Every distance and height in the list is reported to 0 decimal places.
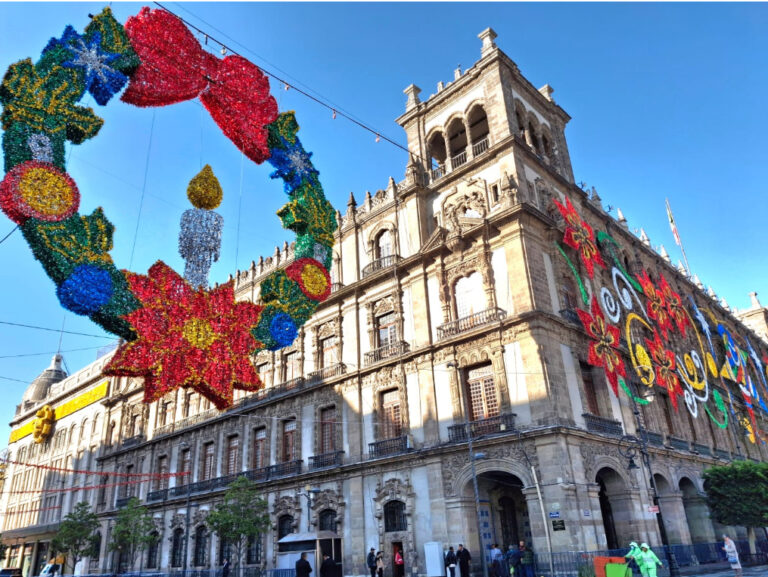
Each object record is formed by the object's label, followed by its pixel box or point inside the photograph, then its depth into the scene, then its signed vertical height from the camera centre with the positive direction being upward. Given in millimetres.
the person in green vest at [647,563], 16453 -952
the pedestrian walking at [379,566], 21891 -793
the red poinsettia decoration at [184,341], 11836 +4212
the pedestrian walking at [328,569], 14641 -525
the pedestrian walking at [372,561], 22027 -625
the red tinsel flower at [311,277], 15320 +6677
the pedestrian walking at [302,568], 16969 -550
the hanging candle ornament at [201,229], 13094 +6828
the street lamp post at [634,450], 23739 +2907
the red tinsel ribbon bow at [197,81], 13227 +10640
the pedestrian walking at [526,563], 20141 -933
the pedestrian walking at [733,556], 19141 -1059
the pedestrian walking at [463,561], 20031 -740
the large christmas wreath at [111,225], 10953 +6364
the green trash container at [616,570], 16953 -1116
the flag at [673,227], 43062 +20539
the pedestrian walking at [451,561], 20250 -732
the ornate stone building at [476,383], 22391 +6668
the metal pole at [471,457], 20430 +2718
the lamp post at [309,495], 26672 +2306
